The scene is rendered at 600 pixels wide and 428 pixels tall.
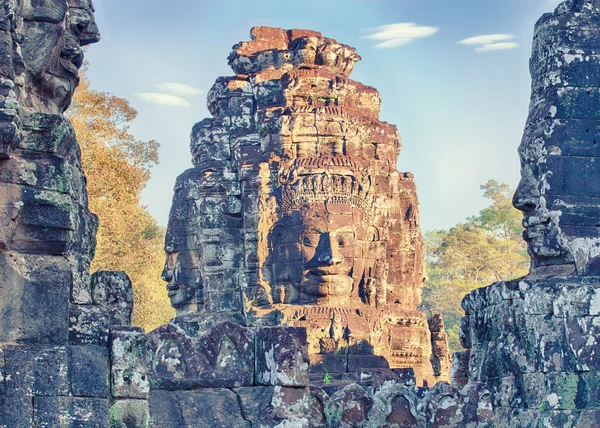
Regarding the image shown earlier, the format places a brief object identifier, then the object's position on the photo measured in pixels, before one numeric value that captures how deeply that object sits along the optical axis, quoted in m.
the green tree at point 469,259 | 45.81
